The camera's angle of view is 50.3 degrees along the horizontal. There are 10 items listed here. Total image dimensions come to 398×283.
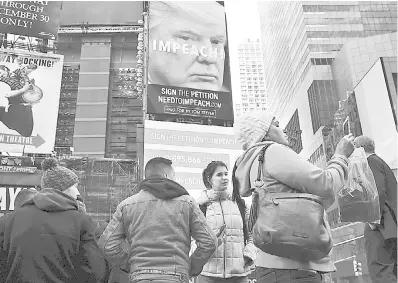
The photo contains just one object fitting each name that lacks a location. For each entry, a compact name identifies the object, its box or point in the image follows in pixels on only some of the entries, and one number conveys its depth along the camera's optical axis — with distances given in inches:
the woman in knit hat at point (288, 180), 76.0
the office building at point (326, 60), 1723.7
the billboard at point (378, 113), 1194.2
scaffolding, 864.9
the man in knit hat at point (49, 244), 99.8
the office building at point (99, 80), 1101.1
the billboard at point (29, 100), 549.6
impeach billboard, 544.4
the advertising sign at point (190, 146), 539.8
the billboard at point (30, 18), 585.3
